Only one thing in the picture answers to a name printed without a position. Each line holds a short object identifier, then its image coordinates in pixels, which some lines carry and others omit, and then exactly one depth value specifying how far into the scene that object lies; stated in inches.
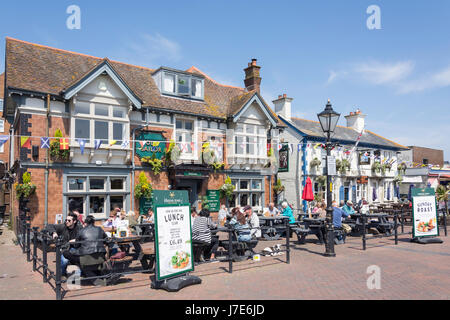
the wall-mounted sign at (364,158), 1123.5
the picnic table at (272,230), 564.7
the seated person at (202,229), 359.4
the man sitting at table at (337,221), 513.7
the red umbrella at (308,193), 674.9
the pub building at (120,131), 548.7
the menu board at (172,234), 278.7
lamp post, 420.2
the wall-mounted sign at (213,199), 722.8
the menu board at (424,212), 515.5
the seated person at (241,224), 411.5
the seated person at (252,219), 463.7
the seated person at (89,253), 291.6
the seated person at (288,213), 601.9
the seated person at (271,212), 628.3
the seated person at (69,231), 328.5
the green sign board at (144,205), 636.7
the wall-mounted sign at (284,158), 830.6
